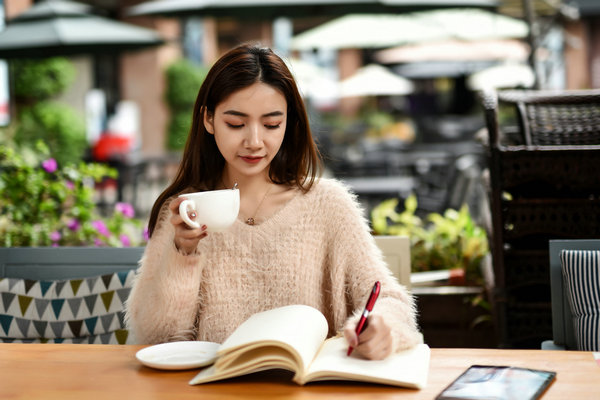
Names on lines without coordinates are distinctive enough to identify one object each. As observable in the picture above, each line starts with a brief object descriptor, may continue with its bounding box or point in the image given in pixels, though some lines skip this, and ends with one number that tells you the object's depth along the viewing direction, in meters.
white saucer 1.69
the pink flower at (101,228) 4.07
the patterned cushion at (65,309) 2.76
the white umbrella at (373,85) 11.73
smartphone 1.46
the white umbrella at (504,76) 11.05
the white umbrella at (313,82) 9.45
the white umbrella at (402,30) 8.52
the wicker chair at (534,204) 3.17
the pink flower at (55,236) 3.90
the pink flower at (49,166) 3.83
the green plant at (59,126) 11.21
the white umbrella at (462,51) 14.49
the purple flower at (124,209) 4.36
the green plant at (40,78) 11.19
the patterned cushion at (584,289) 2.15
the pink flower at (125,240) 4.18
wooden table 1.52
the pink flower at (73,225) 4.03
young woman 2.01
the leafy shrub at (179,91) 15.95
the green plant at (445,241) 4.09
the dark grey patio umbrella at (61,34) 6.65
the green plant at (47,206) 3.86
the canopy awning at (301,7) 6.15
